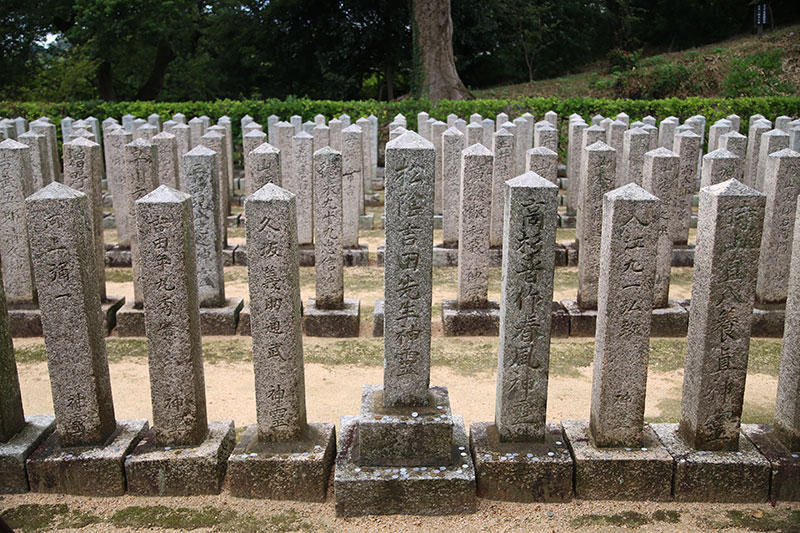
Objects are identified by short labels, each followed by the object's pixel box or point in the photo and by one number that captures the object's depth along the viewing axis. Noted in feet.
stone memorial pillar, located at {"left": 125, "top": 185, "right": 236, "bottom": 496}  14.75
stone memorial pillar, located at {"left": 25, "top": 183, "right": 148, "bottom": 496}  14.75
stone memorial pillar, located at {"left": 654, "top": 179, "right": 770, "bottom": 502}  14.42
